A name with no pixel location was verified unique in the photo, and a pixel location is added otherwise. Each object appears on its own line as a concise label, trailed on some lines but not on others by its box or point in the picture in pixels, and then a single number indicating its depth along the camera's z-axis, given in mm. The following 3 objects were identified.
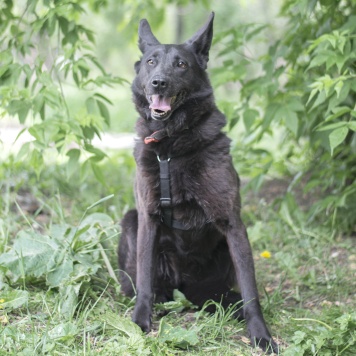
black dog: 6809
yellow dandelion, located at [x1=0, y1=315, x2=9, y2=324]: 6223
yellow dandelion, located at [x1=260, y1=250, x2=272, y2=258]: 9297
